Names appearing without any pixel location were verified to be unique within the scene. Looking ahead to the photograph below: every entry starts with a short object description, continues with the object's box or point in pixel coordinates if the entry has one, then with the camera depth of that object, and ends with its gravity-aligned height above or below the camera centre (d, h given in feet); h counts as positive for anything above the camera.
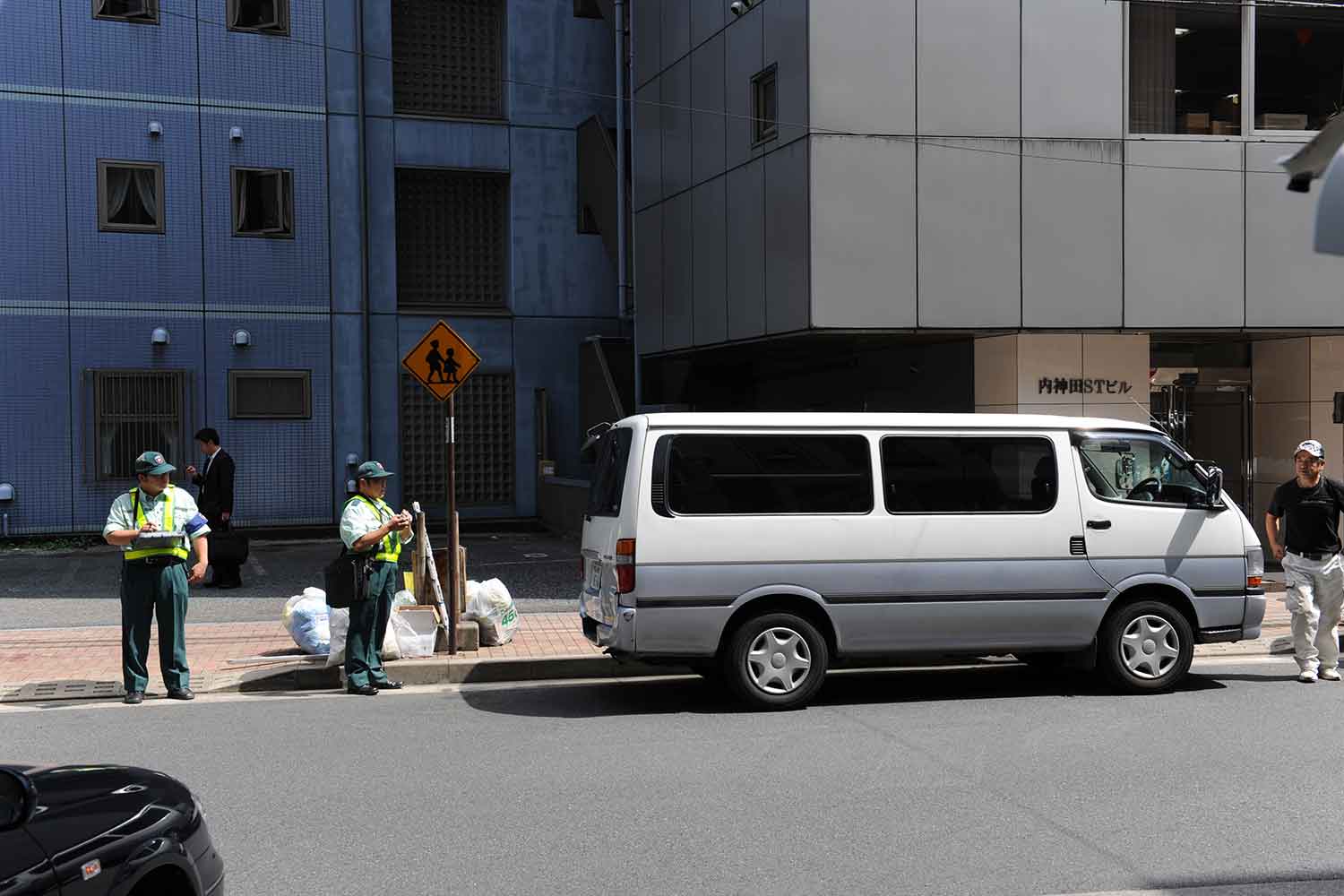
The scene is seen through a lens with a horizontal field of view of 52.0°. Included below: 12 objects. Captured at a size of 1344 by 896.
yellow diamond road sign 38.32 +1.40
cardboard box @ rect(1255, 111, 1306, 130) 55.01 +11.33
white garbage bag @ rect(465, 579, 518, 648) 39.50 -5.75
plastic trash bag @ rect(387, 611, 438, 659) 37.63 -6.26
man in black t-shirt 35.78 -4.08
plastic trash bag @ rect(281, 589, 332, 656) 38.14 -5.90
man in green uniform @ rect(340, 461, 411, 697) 33.71 -3.69
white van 31.27 -3.30
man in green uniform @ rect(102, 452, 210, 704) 33.24 -3.92
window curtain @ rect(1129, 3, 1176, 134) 54.24 +13.32
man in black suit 54.85 -3.11
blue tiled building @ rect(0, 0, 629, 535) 71.51 +9.56
